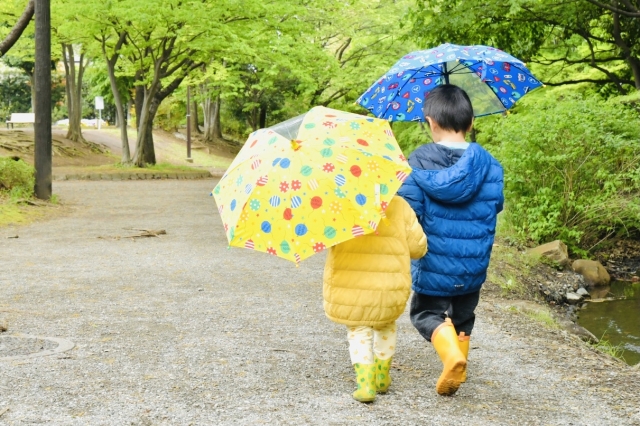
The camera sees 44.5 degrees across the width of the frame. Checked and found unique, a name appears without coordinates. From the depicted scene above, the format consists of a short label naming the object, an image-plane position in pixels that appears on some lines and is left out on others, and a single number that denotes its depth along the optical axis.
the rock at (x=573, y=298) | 8.96
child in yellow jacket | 3.44
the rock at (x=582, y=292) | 9.30
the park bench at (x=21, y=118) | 38.41
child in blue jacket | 3.52
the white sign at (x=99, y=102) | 36.16
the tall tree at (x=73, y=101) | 30.09
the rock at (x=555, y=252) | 10.02
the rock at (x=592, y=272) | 9.99
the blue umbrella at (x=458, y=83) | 4.56
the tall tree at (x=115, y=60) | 22.91
